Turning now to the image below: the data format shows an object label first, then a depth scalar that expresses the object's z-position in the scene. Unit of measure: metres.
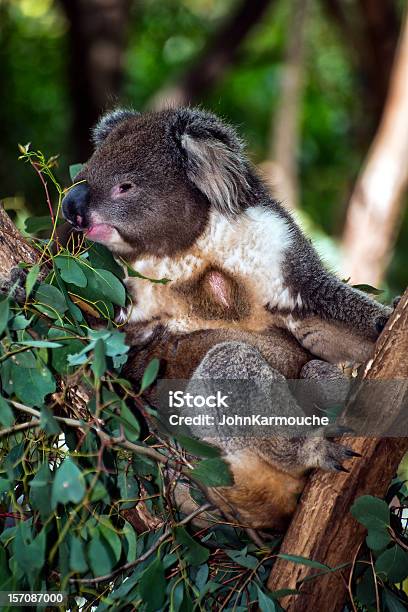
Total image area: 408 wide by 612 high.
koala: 5.72
